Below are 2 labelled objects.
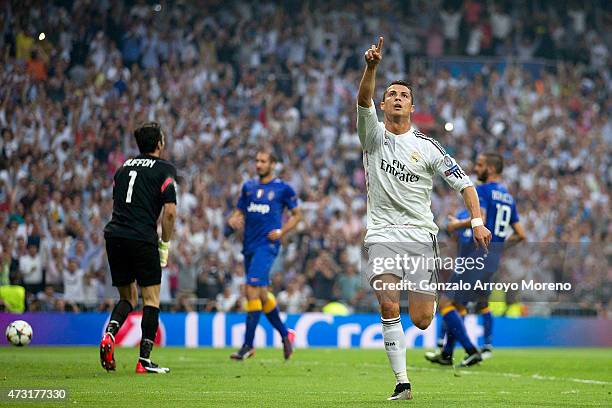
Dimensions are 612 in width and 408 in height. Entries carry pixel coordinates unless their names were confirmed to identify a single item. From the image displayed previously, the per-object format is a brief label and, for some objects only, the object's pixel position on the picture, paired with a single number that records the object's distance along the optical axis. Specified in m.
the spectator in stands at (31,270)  39.56
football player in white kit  17.91
